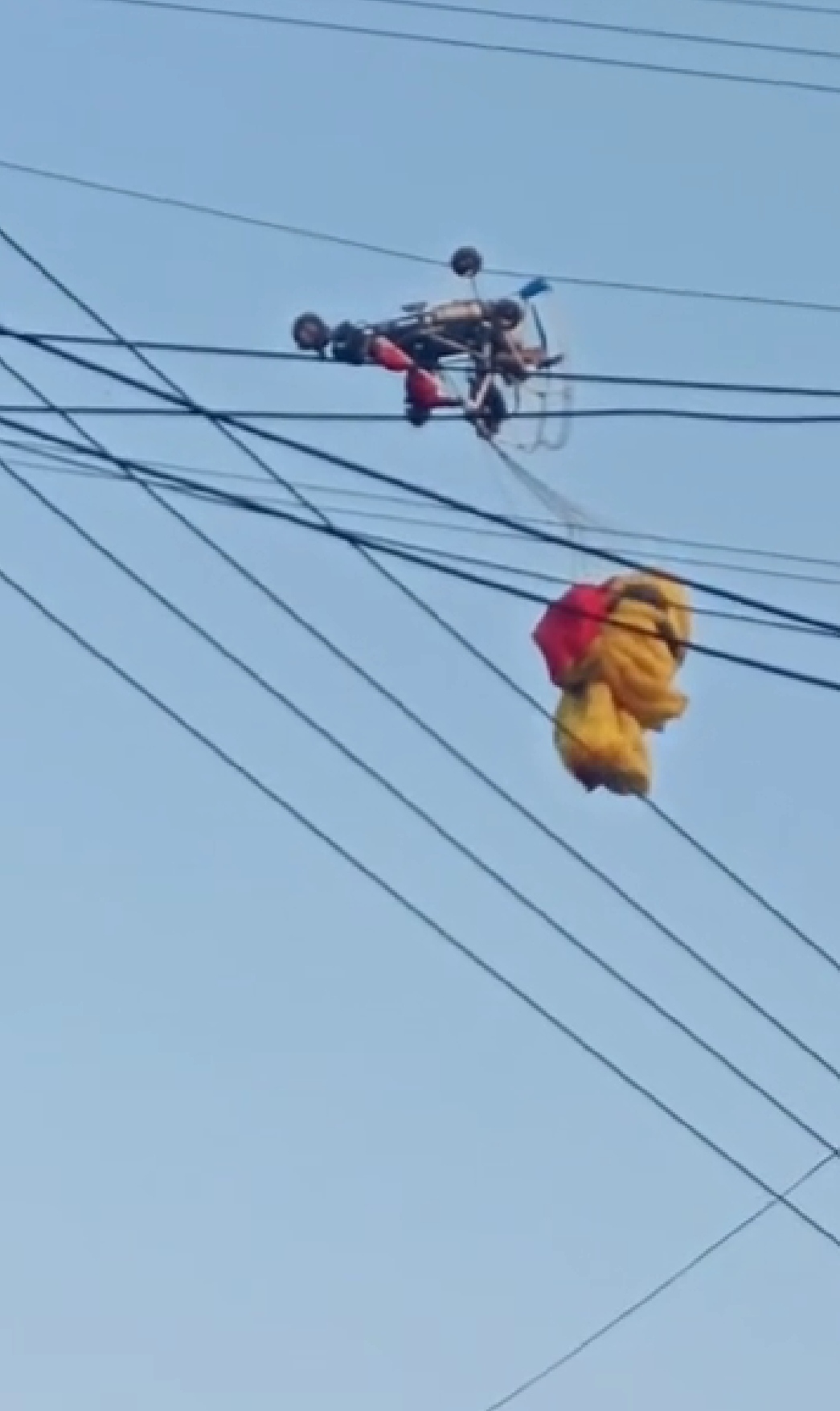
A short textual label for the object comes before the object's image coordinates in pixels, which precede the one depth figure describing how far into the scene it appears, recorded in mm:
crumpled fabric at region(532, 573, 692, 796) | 18688
